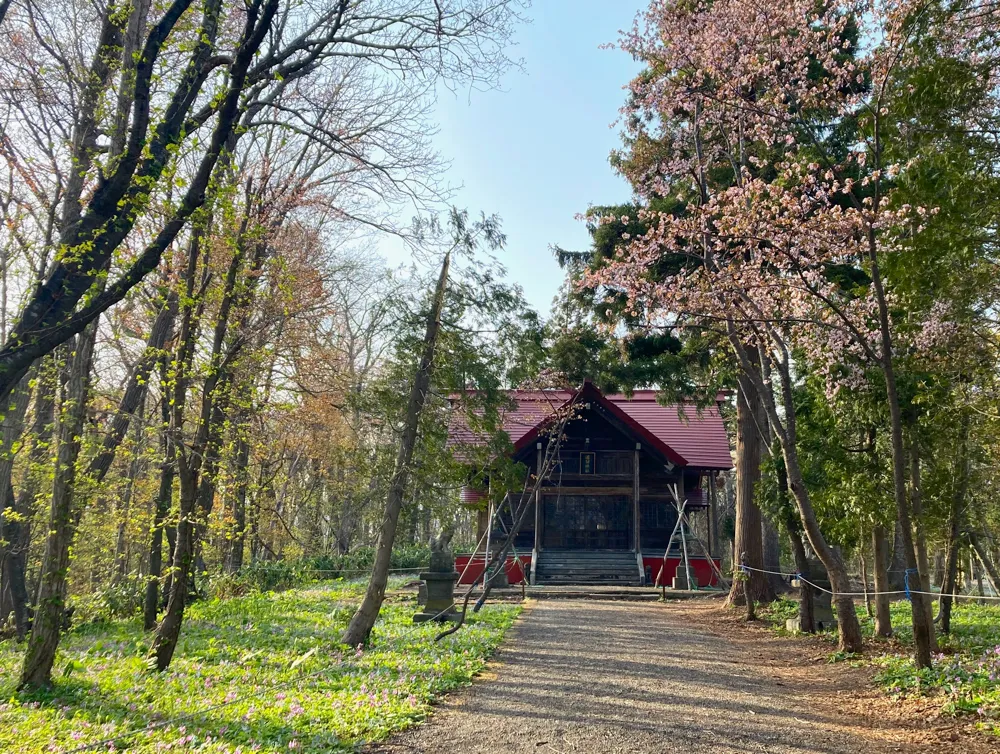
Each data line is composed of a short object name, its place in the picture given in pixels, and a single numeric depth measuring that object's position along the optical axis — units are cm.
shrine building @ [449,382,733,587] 2483
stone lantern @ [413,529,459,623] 1350
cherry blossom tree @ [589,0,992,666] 857
